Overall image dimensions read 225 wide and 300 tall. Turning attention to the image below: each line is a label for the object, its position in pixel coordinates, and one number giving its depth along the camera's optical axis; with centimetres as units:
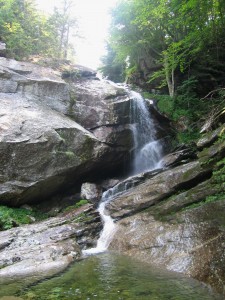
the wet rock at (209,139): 1159
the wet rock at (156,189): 1039
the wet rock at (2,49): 1866
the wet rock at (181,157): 1316
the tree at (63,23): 2727
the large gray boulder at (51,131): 1238
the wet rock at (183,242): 615
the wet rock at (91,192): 1341
